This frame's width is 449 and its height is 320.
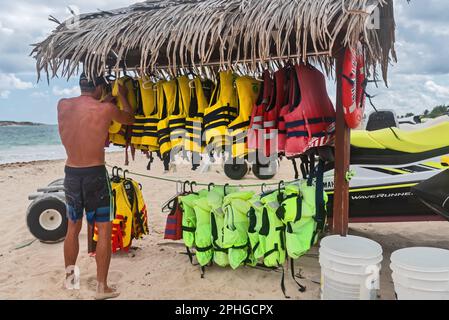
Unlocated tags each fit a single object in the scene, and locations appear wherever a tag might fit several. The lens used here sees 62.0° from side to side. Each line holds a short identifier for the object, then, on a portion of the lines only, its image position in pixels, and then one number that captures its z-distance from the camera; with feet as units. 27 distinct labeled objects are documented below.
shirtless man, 10.75
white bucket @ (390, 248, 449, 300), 8.12
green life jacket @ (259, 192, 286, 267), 10.83
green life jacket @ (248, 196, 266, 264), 11.07
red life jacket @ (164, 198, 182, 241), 13.12
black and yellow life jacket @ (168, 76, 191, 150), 12.08
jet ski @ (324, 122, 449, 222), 13.06
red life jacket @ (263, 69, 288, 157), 11.38
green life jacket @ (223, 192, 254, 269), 11.40
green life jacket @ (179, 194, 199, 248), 12.35
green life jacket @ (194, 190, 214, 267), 11.99
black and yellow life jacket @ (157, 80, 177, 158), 12.14
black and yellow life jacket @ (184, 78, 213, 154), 11.84
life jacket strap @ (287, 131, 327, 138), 10.70
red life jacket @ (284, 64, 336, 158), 10.70
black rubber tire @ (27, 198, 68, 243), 15.39
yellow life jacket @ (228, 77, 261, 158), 11.45
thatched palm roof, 9.68
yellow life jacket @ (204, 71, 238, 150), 11.52
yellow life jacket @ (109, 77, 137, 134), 13.00
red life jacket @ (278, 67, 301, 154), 11.05
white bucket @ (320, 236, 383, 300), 9.07
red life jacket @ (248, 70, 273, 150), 11.37
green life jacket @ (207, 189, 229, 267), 11.73
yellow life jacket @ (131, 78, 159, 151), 12.85
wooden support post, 10.70
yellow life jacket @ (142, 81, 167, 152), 12.57
